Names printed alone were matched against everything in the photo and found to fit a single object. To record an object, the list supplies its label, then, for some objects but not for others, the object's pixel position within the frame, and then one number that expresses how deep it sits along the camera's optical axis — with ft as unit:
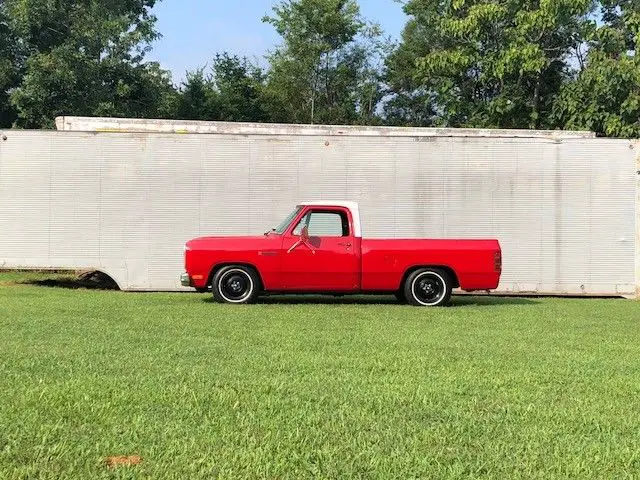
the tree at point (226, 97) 112.78
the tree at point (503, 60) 73.77
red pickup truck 39.55
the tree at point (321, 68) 108.58
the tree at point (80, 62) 87.61
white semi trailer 48.34
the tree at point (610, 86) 68.39
